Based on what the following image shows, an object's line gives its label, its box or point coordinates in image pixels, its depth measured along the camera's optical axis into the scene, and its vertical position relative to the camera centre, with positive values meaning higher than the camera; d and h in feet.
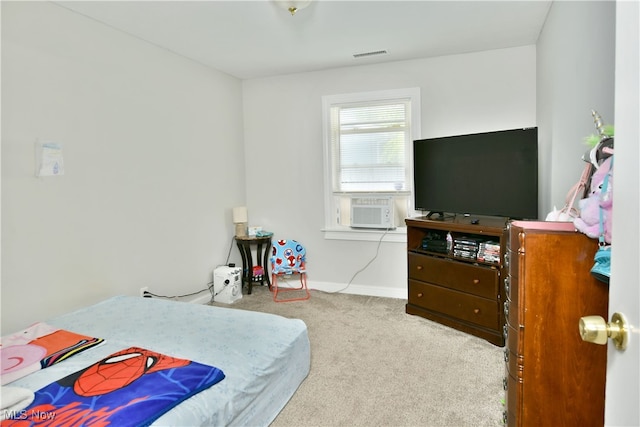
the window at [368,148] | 13.15 +1.58
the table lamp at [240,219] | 14.15 -0.84
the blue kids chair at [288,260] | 13.55 -2.30
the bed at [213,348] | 5.44 -2.55
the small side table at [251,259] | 13.92 -2.34
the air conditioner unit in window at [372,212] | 13.32 -0.65
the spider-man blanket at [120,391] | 4.54 -2.51
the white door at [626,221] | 2.06 -0.19
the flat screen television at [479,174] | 9.50 +0.47
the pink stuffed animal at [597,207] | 3.27 -0.16
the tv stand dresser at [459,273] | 9.69 -2.18
